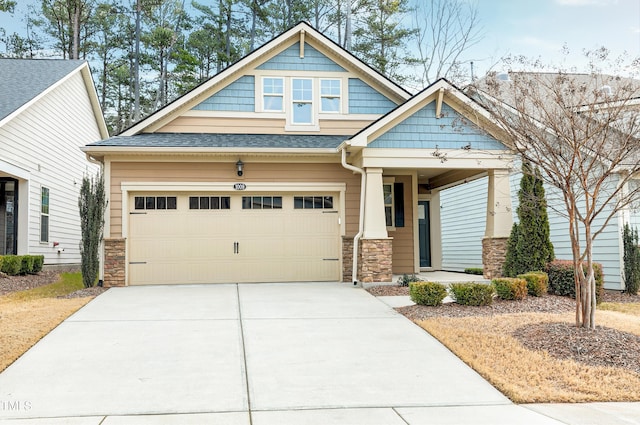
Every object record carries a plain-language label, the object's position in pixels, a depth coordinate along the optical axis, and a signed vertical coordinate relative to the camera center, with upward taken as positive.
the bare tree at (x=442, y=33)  22.12 +8.40
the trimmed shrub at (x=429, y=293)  8.63 -0.90
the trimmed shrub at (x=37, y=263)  14.00 -0.62
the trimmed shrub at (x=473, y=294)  8.69 -0.93
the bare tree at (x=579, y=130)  6.69 +1.35
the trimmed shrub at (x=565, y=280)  9.91 -0.83
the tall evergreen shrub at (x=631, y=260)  11.51 -0.55
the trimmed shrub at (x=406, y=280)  10.95 -0.88
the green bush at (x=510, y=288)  9.07 -0.88
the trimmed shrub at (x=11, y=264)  12.68 -0.58
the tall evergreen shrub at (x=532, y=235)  10.62 +0.00
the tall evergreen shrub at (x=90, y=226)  11.25 +0.26
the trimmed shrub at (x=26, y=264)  13.27 -0.61
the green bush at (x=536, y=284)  9.55 -0.85
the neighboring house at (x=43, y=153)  13.90 +2.41
